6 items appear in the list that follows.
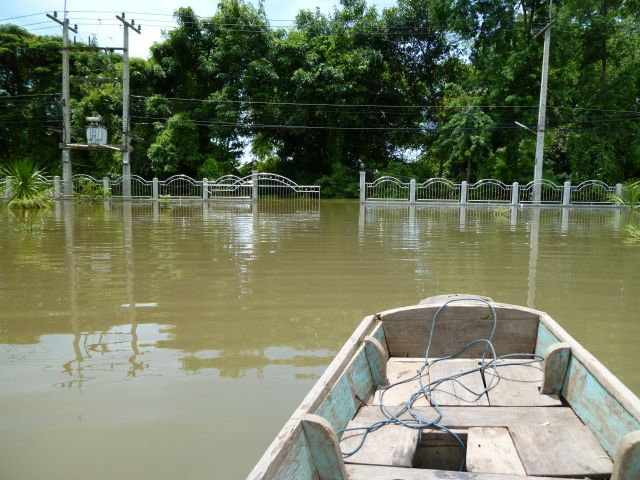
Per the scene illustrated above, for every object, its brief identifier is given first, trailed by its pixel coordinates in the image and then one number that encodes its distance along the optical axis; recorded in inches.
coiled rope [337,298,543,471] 112.7
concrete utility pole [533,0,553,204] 982.4
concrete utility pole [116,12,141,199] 1021.8
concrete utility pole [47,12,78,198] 1003.3
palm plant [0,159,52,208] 634.8
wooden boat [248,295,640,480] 89.6
